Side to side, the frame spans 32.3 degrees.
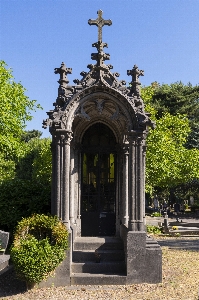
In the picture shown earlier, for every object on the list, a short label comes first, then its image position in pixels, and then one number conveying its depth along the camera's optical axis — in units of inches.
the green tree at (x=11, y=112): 793.6
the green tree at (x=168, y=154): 1016.9
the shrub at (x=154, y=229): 909.8
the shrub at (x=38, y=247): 338.6
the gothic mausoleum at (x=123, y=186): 374.0
